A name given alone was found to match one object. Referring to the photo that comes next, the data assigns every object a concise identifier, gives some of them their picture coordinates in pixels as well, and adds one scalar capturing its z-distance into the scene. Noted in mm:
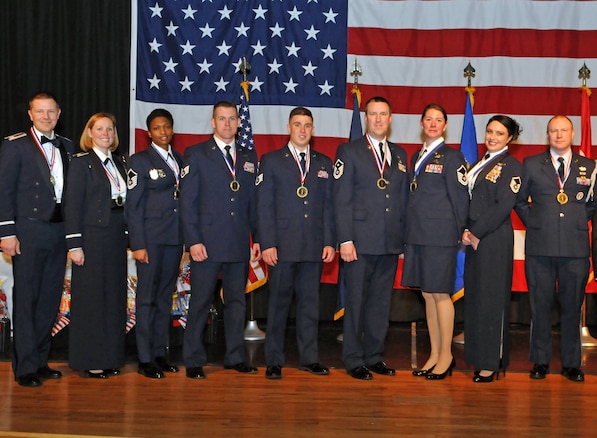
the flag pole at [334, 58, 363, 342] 7035
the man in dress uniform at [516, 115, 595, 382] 5418
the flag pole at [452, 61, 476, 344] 6938
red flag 7172
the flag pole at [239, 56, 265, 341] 7180
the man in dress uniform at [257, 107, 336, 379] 5395
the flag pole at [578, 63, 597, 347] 7148
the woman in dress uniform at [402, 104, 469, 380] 5285
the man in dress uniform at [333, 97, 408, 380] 5355
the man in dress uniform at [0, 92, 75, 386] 5133
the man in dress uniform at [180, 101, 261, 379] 5371
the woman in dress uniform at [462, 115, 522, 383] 5301
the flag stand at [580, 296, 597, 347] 7149
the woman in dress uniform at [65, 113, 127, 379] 5254
